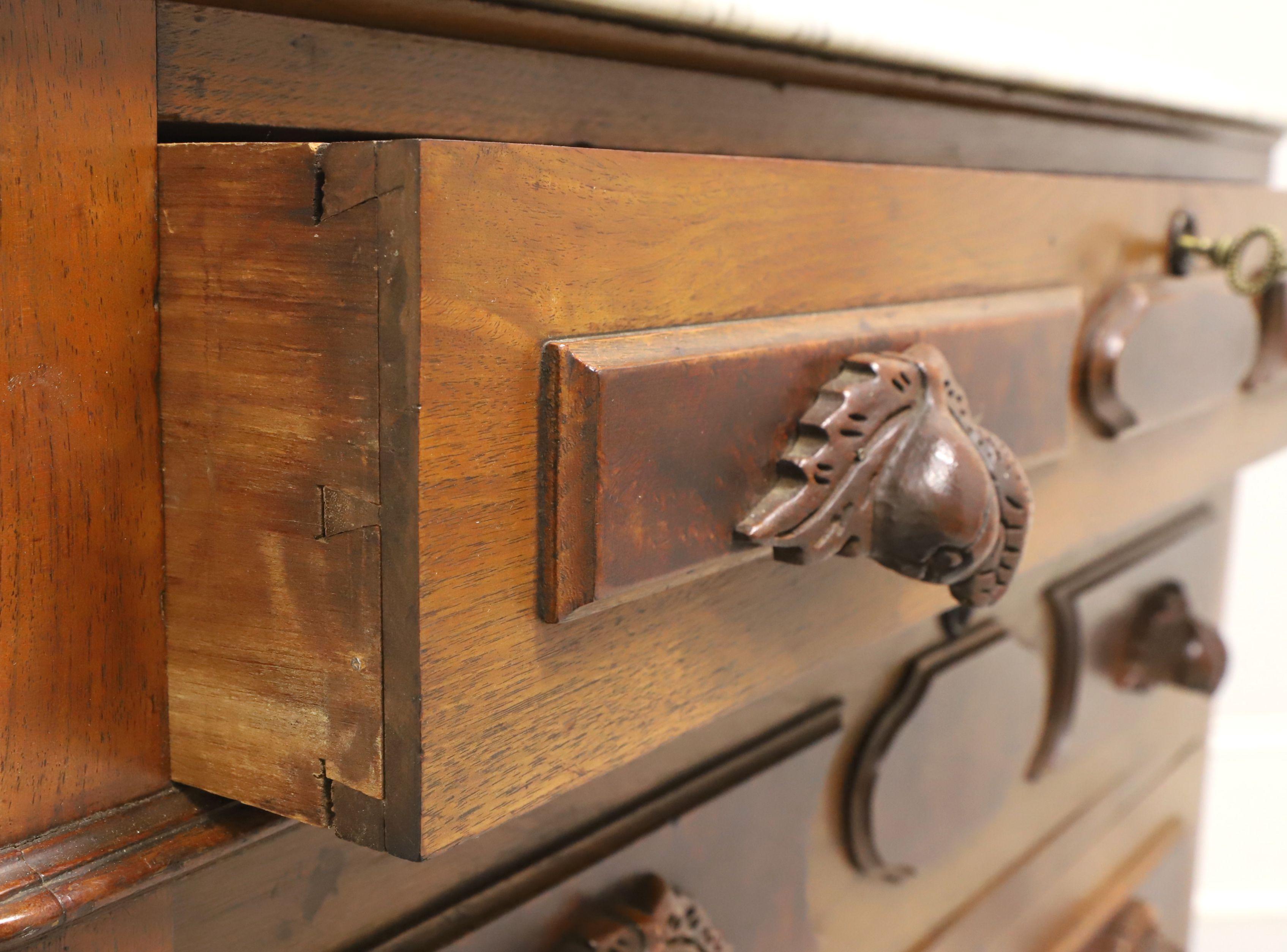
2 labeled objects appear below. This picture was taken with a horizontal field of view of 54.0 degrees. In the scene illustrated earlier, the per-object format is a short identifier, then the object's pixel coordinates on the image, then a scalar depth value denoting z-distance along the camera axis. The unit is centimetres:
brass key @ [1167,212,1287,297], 64
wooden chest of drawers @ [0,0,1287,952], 28
